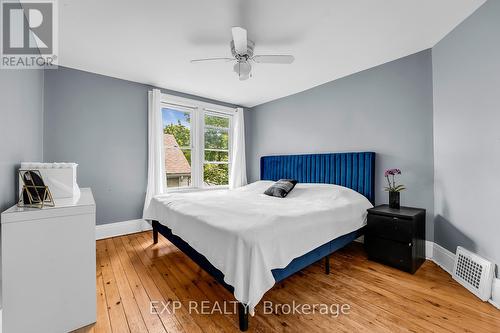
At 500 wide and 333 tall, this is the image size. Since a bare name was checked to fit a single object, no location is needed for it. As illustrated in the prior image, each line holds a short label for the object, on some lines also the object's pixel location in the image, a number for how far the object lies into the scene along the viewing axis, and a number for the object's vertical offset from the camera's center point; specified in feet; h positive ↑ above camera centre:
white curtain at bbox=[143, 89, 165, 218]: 12.05 +1.45
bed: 4.69 -1.69
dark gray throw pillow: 10.41 -1.15
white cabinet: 4.23 -2.23
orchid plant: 8.55 -0.84
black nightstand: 7.30 -2.68
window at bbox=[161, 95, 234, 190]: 13.66 +1.79
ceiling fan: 6.83 +3.98
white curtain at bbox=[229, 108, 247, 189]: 16.10 +1.11
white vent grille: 5.75 -3.25
